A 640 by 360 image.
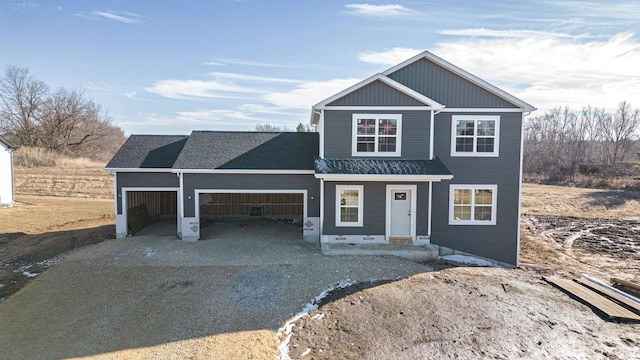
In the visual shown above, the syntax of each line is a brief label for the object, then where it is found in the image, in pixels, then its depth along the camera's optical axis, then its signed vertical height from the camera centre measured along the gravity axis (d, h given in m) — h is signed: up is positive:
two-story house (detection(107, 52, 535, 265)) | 13.11 -0.17
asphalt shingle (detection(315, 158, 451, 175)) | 12.49 -0.05
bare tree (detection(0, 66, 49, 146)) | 44.44 +5.94
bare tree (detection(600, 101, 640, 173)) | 49.44 +4.56
